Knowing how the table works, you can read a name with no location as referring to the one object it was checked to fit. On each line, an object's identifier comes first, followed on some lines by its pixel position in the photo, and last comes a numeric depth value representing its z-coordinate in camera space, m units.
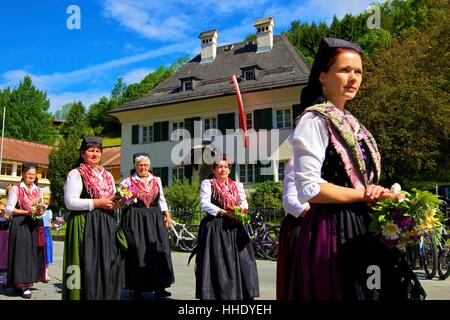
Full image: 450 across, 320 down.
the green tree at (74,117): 72.24
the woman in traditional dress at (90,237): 5.43
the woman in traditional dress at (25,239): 7.54
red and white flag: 29.13
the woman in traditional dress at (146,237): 7.11
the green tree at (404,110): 22.91
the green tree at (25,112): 73.25
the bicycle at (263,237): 12.42
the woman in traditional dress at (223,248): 6.33
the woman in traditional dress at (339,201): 2.37
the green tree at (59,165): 37.41
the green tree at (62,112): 111.88
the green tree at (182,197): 24.97
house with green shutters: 29.94
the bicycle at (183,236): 14.66
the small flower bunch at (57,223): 9.33
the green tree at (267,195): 25.30
